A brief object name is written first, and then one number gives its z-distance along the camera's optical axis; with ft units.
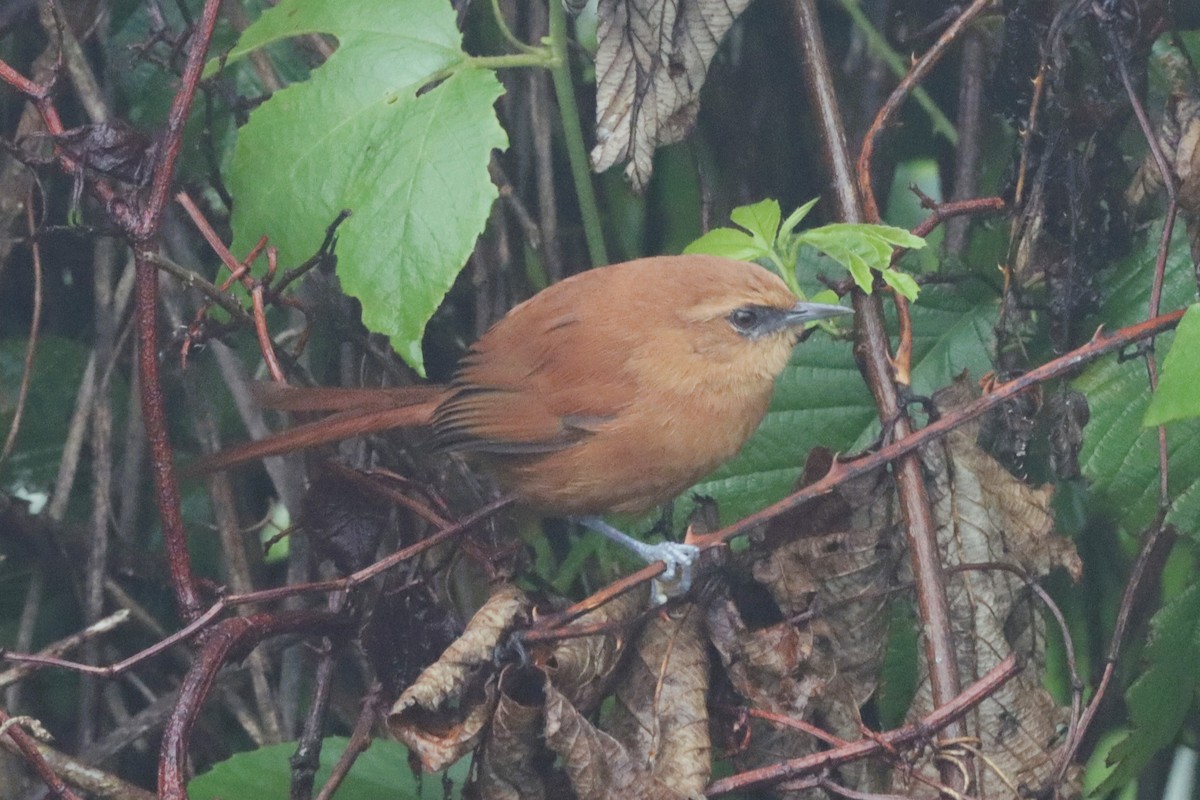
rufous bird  17.95
